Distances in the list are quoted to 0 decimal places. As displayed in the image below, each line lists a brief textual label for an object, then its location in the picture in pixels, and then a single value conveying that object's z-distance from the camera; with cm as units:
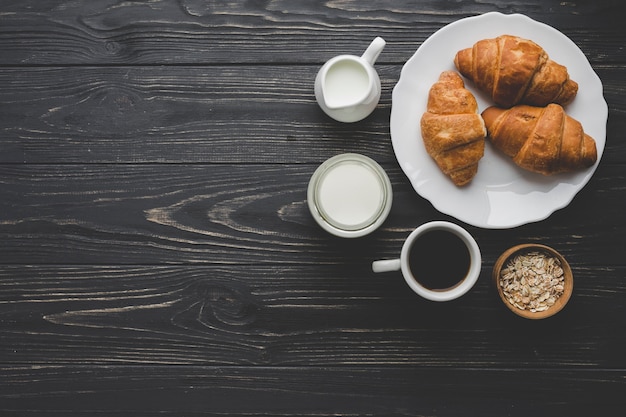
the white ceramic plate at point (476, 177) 109
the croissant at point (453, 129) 104
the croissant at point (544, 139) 104
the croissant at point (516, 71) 104
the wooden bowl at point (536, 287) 108
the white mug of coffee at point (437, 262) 104
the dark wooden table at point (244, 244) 115
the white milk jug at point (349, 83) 105
